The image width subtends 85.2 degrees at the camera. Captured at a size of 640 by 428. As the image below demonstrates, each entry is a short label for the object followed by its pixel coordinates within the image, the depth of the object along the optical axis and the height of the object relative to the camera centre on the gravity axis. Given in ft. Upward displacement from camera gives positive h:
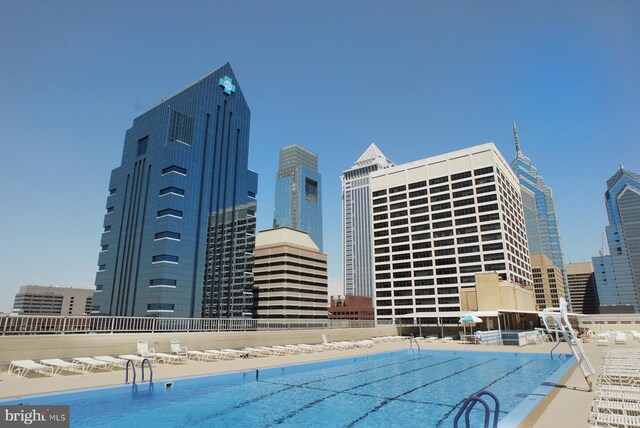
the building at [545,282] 507.30 +31.82
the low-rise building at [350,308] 506.07 -4.05
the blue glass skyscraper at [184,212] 287.48 +84.03
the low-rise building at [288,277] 400.47 +32.87
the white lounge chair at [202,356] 63.77 -9.06
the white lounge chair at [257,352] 71.13 -9.23
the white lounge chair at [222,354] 65.98 -9.16
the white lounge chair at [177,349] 62.54 -7.57
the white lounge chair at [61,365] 46.12 -7.71
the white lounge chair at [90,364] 49.14 -7.90
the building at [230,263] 324.60 +40.85
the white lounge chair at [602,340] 98.07 -10.22
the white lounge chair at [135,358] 54.08 -7.76
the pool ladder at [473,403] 19.47 -5.59
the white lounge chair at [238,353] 67.77 -8.99
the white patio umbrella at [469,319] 104.47 -4.28
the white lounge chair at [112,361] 50.29 -7.56
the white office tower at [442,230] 258.78 +57.69
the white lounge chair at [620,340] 99.29 -10.03
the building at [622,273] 605.73 +53.34
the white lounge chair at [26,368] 43.72 -7.58
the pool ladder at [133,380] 40.60 -8.54
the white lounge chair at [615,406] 22.79 -6.76
